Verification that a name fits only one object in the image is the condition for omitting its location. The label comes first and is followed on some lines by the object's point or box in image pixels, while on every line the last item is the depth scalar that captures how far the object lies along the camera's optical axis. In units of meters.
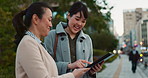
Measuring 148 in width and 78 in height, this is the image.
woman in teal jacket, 2.66
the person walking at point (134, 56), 15.11
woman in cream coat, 1.73
